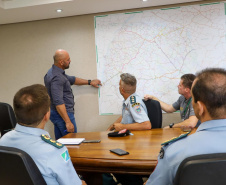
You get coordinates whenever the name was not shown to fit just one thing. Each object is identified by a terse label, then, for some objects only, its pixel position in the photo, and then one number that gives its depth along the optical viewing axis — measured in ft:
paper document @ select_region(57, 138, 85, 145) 6.44
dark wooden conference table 4.97
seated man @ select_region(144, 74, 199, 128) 7.76
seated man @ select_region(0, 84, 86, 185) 3.88
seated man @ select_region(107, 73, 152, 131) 7.57
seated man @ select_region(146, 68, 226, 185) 3.20
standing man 9.59
